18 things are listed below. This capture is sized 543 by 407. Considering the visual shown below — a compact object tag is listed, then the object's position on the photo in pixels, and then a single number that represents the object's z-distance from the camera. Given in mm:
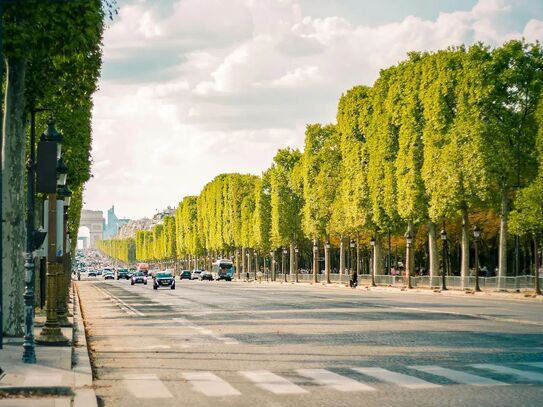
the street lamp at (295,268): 113906
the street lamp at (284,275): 119500
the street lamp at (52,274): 22500
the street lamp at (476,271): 62450
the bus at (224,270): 140500
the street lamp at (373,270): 80300
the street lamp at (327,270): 98788
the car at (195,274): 157888
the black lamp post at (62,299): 27266
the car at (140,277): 108206
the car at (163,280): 81625
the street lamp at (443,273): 66350
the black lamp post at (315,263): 102194
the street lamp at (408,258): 72062
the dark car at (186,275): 154125
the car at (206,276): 145412
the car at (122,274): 160000
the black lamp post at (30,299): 17656
